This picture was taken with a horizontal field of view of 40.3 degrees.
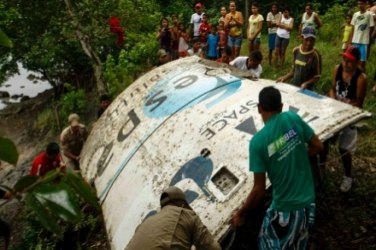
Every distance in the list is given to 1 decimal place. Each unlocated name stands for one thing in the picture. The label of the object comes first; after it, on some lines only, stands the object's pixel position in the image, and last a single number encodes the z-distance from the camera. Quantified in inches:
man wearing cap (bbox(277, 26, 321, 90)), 263.3
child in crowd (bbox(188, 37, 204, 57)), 486.4
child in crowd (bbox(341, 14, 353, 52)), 406.7
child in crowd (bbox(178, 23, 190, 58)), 513.3
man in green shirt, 144.7
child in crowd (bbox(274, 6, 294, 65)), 442.3
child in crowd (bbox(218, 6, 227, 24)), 470.5
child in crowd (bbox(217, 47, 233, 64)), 346.3
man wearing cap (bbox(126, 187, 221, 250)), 146.8
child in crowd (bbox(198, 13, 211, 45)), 495.8
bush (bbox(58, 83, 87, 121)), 581.9
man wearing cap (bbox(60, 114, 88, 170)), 337.7
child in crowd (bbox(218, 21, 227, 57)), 454.3
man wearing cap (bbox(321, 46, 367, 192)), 216.7
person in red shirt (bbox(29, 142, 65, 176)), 284.2
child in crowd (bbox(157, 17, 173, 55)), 506.6
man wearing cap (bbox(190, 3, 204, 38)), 515.5
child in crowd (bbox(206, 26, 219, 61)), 463.5
